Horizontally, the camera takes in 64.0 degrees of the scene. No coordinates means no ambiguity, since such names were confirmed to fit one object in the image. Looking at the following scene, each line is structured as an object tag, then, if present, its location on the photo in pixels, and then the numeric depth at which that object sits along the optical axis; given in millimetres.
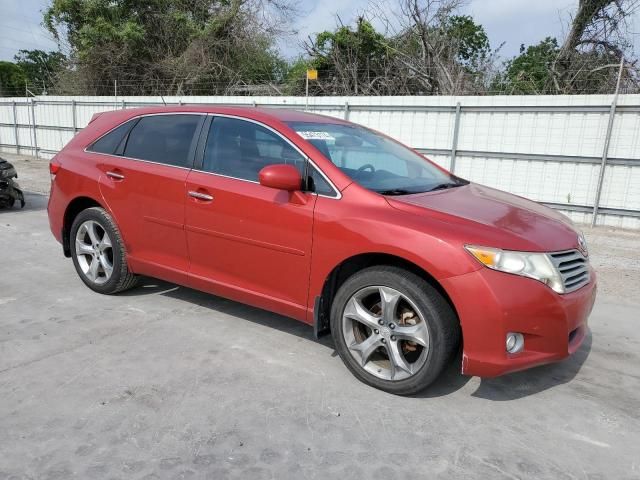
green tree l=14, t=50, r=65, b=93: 55562
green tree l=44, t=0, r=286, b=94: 21484
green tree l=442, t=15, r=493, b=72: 15625
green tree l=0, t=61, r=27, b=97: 47219
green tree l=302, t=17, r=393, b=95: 16703
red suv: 2725
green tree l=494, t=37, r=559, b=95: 13328
